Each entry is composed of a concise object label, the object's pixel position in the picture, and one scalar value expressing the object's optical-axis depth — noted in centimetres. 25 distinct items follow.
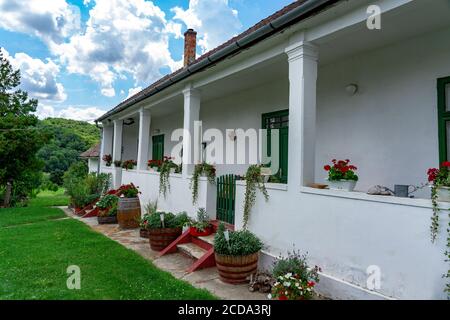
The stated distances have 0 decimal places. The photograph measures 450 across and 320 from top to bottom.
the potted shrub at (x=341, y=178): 331
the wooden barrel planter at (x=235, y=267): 382
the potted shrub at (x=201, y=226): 538
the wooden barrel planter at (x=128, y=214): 755
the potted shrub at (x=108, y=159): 1227
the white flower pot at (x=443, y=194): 239
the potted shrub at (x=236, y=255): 383
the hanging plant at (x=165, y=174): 715
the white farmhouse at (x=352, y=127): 278
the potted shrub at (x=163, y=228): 555
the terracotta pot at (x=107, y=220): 833
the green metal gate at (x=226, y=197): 541
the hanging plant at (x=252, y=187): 425
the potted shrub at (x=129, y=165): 1013
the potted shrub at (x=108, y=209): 835
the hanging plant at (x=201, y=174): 572
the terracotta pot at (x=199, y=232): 536
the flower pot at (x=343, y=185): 331
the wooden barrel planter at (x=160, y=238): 554
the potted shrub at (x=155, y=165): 836
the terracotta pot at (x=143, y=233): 661
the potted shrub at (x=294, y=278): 298
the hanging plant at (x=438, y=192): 239
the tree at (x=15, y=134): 1256
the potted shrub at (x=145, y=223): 593
